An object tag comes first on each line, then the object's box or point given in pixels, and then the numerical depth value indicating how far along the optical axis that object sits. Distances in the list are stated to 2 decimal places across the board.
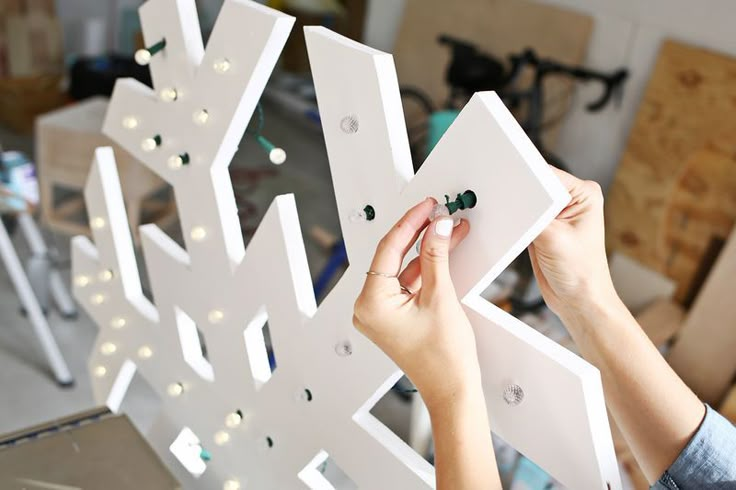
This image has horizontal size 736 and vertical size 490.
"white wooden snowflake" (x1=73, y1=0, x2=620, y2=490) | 0.60
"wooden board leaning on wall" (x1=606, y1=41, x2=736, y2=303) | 2.41
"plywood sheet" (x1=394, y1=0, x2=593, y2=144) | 2.93
